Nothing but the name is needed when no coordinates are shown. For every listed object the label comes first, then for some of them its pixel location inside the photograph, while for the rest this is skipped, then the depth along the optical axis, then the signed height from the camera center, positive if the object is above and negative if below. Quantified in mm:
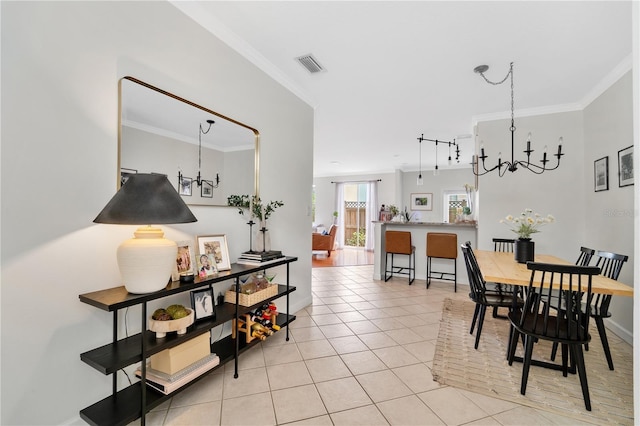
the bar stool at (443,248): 4551 -563
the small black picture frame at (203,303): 1902 -634
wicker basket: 2244 -700
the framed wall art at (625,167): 2648 +475
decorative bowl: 1618 -668
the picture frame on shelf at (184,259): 1760 -301
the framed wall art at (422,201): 8969 +431
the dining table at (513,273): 1815 -479
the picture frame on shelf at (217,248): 2012 -262
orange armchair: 7668 -784
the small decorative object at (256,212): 2486 +16
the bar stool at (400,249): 4961 -643
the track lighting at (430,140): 5375 +1476
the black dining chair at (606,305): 2107 -689
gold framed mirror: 1694 +510
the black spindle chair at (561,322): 1751 -782
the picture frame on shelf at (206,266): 1873 -363
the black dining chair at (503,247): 3298 -455
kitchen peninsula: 4840 -550
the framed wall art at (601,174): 3121 +476
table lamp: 1379 -36
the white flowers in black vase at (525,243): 2697 -281
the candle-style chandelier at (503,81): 2852 +1513
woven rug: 1752 -1221
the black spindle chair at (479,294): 2516 -778
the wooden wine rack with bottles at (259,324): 2281 -947
